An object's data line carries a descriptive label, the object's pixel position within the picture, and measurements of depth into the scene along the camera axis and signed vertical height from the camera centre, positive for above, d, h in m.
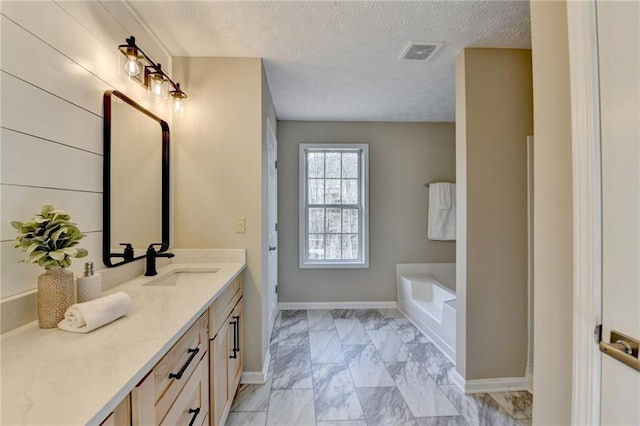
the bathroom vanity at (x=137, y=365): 0.62 -0.38
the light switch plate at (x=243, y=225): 2.20 -0.09
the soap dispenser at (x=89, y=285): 1.14 -0.28
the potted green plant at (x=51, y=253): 0.95 -0.13
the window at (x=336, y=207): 3.84 +0.08
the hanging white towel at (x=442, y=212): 3.75 +0.01
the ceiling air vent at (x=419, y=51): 2.02 +1.14
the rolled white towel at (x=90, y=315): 0.95 -0.33
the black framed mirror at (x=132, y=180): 1.46 +0.19
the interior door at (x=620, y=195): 0.68 +0.04
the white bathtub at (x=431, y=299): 2.61 -0.93
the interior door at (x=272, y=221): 2.77 -0.08
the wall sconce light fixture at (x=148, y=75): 1.54 +0.80
